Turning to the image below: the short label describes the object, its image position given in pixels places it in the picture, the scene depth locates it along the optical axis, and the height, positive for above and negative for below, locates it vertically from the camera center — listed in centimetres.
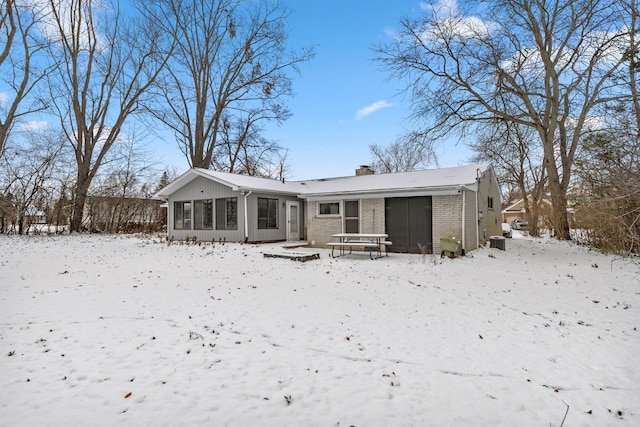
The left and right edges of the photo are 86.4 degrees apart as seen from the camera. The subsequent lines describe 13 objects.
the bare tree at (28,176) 1920 +295
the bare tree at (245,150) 2819 +643
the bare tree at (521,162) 2266 +438
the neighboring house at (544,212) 1642 +66
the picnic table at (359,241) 1160 -67
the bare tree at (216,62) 2264 +1121
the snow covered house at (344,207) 1200 +70
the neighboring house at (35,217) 1957 +57
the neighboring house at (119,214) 2153 +78
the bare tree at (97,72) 2136 +1014
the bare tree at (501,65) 1515 +728
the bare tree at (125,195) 2184 +212
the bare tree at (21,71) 1812 +871
